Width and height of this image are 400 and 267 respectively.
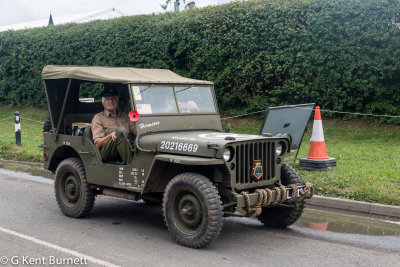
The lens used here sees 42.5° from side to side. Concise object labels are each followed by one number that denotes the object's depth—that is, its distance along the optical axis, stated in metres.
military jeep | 5.50
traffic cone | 9.05
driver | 6.33
